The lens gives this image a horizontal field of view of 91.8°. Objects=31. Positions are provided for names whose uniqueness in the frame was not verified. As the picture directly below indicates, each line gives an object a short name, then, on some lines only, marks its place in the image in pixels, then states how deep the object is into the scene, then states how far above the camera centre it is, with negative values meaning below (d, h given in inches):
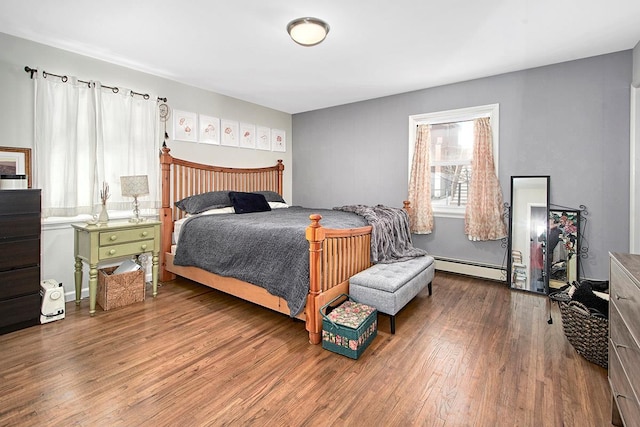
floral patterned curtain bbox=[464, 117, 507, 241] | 146.6 +8.5
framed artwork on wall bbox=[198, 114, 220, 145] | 167.4 +44.2
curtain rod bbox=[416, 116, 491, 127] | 158.7 +46.7
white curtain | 114.7 +26.8
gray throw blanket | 120.9 -10.1
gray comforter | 95.1 -13.6
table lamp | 124.8 +9.1
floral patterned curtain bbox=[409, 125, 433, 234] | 167.2 +13.8
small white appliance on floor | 101.4 -31.3
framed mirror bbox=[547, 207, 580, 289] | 128.4 -14.9
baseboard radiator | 148.8 -29.1
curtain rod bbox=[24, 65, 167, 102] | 110.8 +50.0
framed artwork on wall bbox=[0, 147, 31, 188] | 106.7 +16.5
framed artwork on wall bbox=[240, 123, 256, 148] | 189.3 +46.1
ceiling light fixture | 96.7 +57.3
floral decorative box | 82.0 -32.7
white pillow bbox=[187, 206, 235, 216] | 146.3 -0.8
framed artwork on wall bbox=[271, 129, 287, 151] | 211.3 +48.4
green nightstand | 109.2 -13.3
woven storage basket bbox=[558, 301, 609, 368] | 78.1 -31.8
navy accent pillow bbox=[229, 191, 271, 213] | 155.3 +3.8
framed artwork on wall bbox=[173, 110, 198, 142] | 156.5 +43.0
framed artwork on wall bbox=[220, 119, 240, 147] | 178.7 +45.3
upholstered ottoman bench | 95.9 -24.6
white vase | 117.7 -3.2
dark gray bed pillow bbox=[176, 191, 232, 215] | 146.5 +3.5
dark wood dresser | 93.7 -15.8
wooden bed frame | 91.2 -13.9
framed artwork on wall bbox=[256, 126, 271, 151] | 200.1 +47.1
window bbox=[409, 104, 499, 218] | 160.1 +29.9
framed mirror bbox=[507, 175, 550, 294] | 134.4 -10.2
